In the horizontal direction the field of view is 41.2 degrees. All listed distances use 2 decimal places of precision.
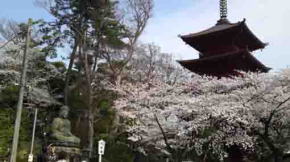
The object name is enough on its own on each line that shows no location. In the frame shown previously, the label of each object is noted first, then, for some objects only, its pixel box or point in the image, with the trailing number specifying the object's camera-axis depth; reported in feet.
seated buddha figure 63.26
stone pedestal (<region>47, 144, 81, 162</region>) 60.54
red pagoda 71.46
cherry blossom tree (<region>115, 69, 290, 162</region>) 50.72
